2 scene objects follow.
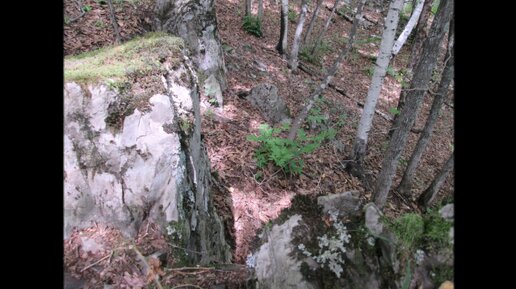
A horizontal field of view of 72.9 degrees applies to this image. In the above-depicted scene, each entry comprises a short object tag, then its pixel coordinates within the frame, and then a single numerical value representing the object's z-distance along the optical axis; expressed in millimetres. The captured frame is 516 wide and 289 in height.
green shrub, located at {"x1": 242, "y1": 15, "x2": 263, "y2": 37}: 12117
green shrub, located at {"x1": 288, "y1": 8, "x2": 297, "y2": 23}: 15211
